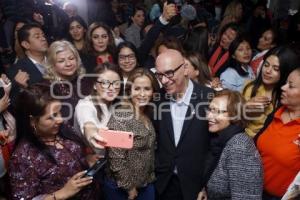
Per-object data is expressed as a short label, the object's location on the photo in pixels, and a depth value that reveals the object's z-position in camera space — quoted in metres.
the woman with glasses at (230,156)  1.55
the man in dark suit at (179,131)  1.88
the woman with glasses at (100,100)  1.84
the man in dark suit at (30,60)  2.40
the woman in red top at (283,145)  1.67
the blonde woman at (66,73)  2.12
